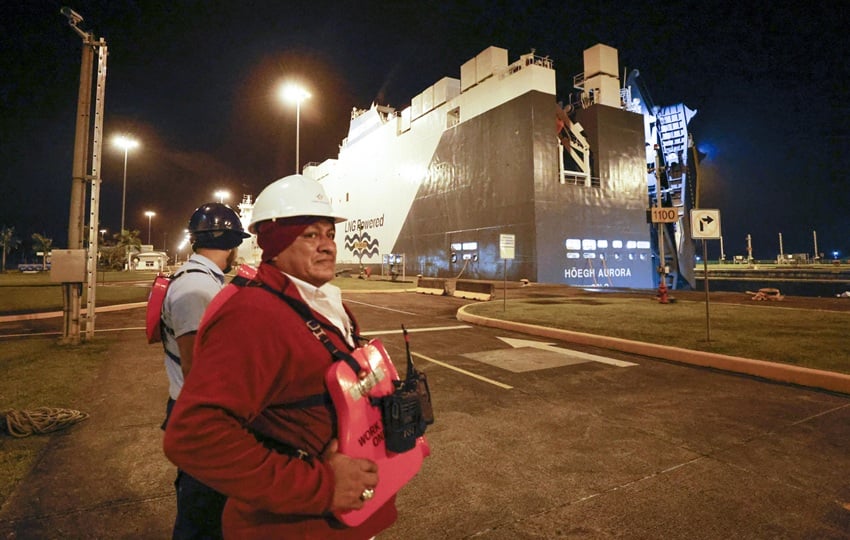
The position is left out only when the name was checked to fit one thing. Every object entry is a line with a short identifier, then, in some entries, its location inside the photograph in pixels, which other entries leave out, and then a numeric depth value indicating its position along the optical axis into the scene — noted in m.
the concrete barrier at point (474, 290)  18.03
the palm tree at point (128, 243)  51.56
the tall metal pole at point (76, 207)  8.12
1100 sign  13.77
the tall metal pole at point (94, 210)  8.16
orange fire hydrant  14.02
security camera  7.84
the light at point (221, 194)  41.97
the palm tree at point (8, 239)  85.00
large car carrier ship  25.83
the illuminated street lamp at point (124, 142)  22.23
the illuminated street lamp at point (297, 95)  16.94
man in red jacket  1.11
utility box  7.75
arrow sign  7.90
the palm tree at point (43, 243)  77.20
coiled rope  3.93
